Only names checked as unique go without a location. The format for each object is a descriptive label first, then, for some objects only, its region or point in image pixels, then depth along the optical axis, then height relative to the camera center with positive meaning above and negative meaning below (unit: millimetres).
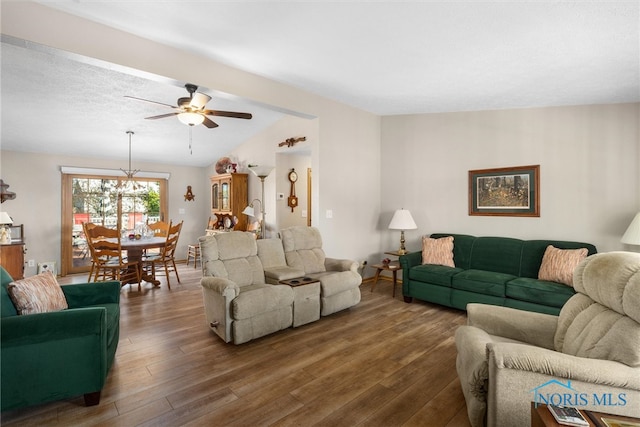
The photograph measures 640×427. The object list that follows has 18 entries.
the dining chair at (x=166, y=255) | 4998 -720
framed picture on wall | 4047 +267
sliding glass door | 5949 +123
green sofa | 3264 -785
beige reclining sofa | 2910 -775
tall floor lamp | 5617 +576
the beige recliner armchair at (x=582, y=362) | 1429 -740
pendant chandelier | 6247 +621
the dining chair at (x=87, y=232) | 4531 -279
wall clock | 5867 +396
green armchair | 1789 -853
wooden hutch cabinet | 6260 +315
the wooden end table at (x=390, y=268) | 4432 -819
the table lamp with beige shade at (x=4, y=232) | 4496 -271
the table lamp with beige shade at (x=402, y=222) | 4629 -160
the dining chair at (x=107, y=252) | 4523 -572
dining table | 4637 -510
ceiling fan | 3254 +1121
